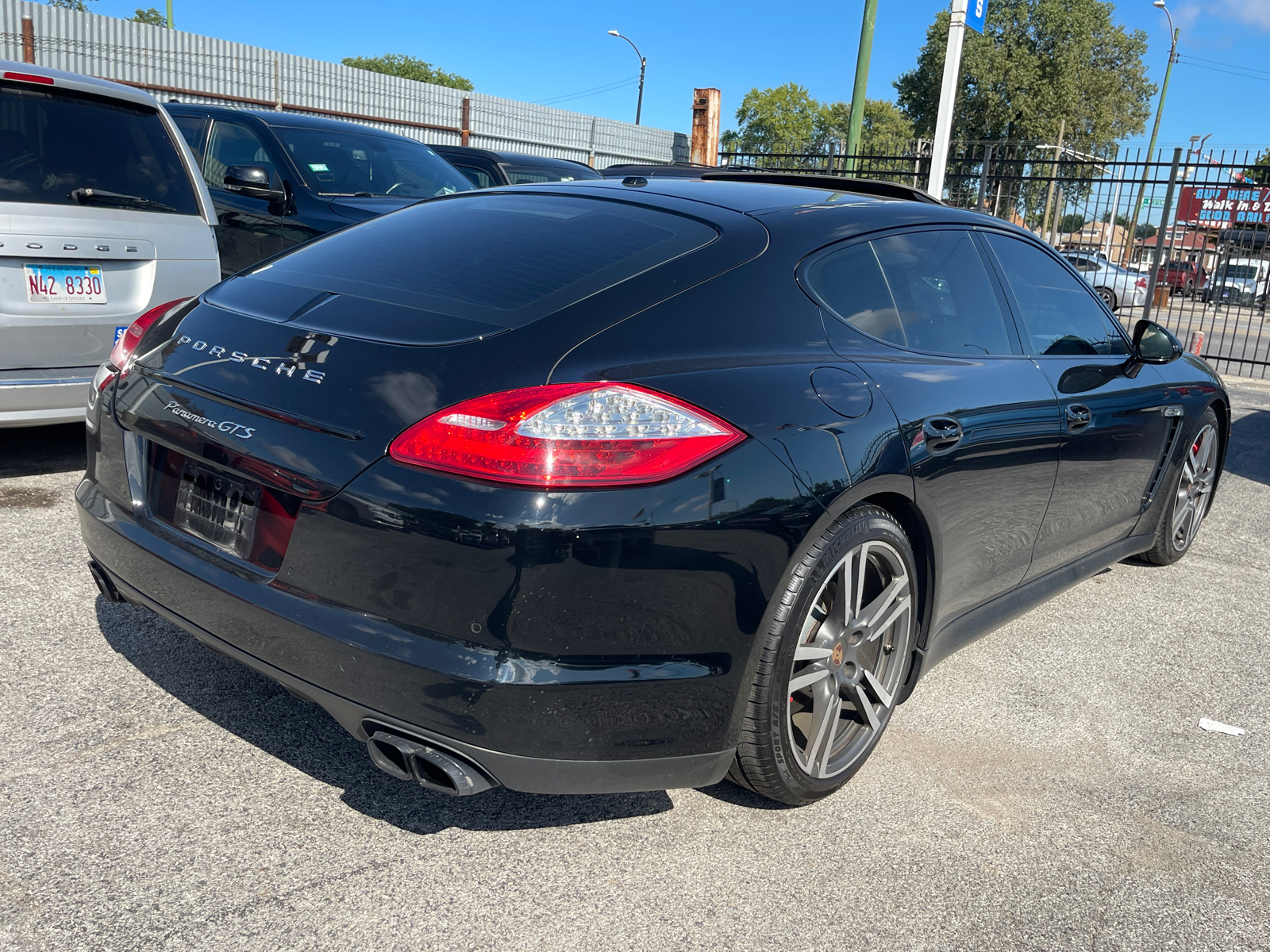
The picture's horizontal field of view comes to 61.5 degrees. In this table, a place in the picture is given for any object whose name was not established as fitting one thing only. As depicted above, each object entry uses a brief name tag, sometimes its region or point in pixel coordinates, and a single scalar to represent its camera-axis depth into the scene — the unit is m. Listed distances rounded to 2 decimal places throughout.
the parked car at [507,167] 10.99
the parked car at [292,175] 7.05
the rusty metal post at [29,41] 14.70
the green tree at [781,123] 83.75
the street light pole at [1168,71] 44.61
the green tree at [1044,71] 44.81
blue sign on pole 12.07
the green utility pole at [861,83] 14.45
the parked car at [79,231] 4.29
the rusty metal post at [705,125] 23.20
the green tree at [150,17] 68.94
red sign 13.48
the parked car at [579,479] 2.07
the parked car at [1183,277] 15.13
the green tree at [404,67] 100.00
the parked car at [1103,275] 16.63
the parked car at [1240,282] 15.25
